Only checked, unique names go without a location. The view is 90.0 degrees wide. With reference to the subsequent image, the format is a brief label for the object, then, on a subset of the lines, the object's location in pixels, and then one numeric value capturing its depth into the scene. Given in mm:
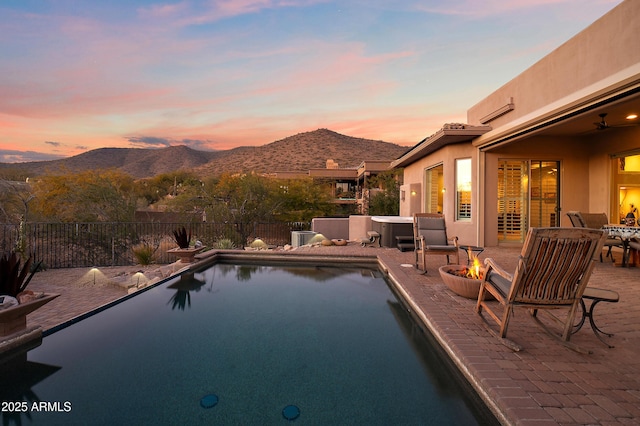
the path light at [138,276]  6662
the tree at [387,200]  17406
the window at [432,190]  11891
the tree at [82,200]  13164
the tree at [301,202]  18109
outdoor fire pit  4098
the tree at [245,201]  15008
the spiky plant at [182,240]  7418
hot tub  9286
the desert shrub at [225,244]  10156
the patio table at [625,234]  5645
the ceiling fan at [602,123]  6345
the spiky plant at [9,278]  3119
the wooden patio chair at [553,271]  2713
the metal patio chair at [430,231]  6219
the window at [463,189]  9412
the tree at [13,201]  11953
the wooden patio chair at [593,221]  6439
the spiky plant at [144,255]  10195
